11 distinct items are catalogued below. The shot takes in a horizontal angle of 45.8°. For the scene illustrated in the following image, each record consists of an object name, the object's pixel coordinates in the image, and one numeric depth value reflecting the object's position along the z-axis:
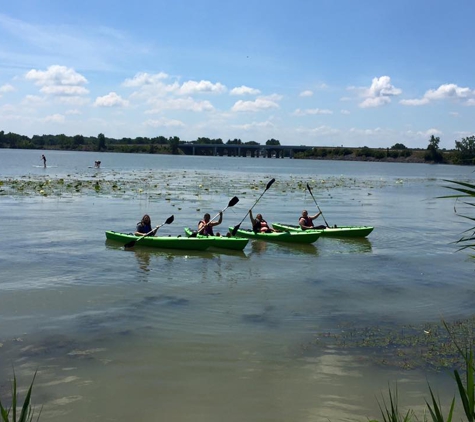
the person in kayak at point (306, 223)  20.83
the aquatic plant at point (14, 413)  3.46
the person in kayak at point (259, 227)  20.31
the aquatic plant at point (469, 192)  4.45
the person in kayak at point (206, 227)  18.44
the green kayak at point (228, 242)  17.72
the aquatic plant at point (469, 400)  3.37
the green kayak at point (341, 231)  20.67
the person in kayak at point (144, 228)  18.36
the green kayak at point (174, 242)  17.61
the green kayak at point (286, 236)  19.45
